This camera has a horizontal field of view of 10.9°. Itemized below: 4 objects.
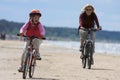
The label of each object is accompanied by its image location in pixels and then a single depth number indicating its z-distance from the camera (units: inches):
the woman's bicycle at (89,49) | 810.8
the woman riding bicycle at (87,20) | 813.2
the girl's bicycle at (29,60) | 620.7
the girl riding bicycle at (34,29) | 629.9
